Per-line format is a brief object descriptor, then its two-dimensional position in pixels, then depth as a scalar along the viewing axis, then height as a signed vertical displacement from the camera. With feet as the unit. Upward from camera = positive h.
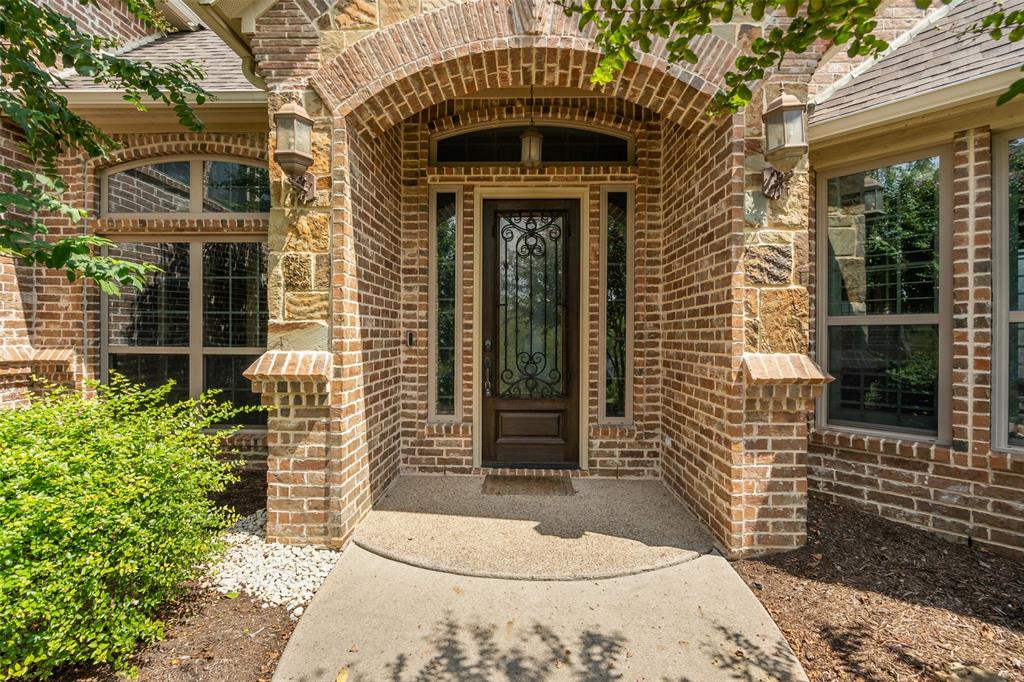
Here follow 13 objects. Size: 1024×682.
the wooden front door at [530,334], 14.52 +0.18
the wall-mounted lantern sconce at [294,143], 9.54 +3.83
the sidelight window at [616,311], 14.39 +0.86
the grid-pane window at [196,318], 15.01 +0.64
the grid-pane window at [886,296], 11.30 +1.08
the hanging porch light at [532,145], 13.48 +5.37
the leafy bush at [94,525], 6.18 -2.64
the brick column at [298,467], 10.04 -2.62
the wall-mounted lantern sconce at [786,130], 9.18 +3.95
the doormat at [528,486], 13.07 -3.99
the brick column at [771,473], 9.78 -2.65
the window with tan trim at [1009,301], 10.27 +0.85
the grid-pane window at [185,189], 14.82 +4.54
